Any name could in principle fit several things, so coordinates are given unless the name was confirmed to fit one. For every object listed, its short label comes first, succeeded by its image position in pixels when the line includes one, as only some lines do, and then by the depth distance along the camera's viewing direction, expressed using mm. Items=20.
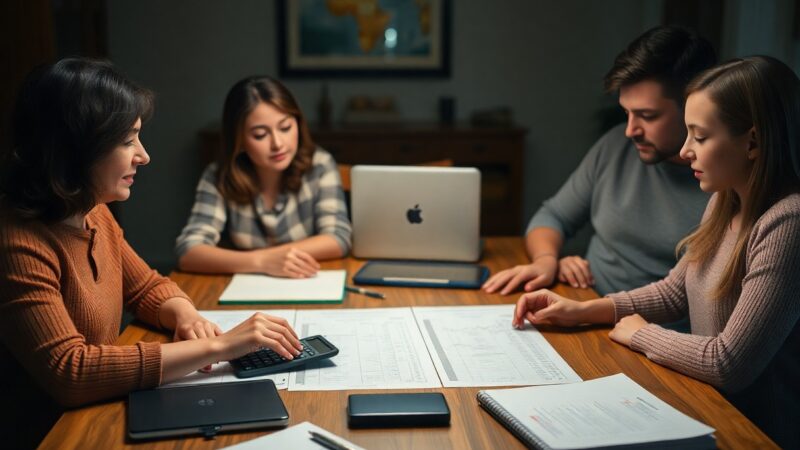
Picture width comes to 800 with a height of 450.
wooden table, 1047
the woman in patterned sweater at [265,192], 2018
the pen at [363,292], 1720
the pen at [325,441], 1011
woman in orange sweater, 1162
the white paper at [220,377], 1227
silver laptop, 1934
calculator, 1257
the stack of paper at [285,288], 1685
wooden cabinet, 3920
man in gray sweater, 1778
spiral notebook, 1012
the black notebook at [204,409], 1059
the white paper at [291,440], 1021
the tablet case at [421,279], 1778
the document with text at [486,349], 1260
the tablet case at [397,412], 1090
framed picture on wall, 4234
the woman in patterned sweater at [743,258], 1211
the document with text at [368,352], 1243
